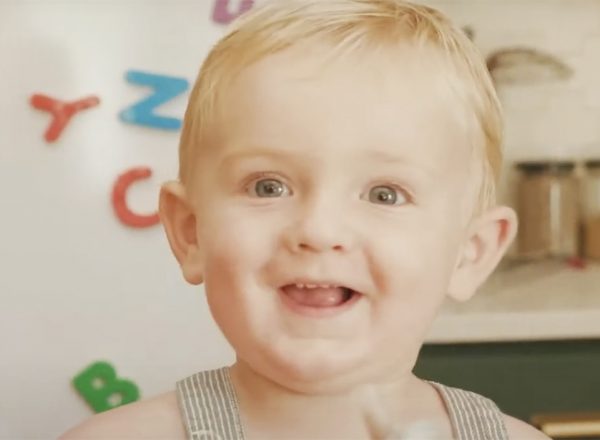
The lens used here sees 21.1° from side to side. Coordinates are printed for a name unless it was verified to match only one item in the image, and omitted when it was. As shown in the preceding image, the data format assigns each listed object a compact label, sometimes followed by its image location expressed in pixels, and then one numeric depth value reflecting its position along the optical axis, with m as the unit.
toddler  0.78
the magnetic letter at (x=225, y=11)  1.19
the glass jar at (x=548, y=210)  1.43
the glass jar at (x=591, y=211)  1.46
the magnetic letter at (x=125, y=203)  1.17
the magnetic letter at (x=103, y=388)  1.17
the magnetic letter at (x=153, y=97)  1.18
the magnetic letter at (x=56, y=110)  1.16
